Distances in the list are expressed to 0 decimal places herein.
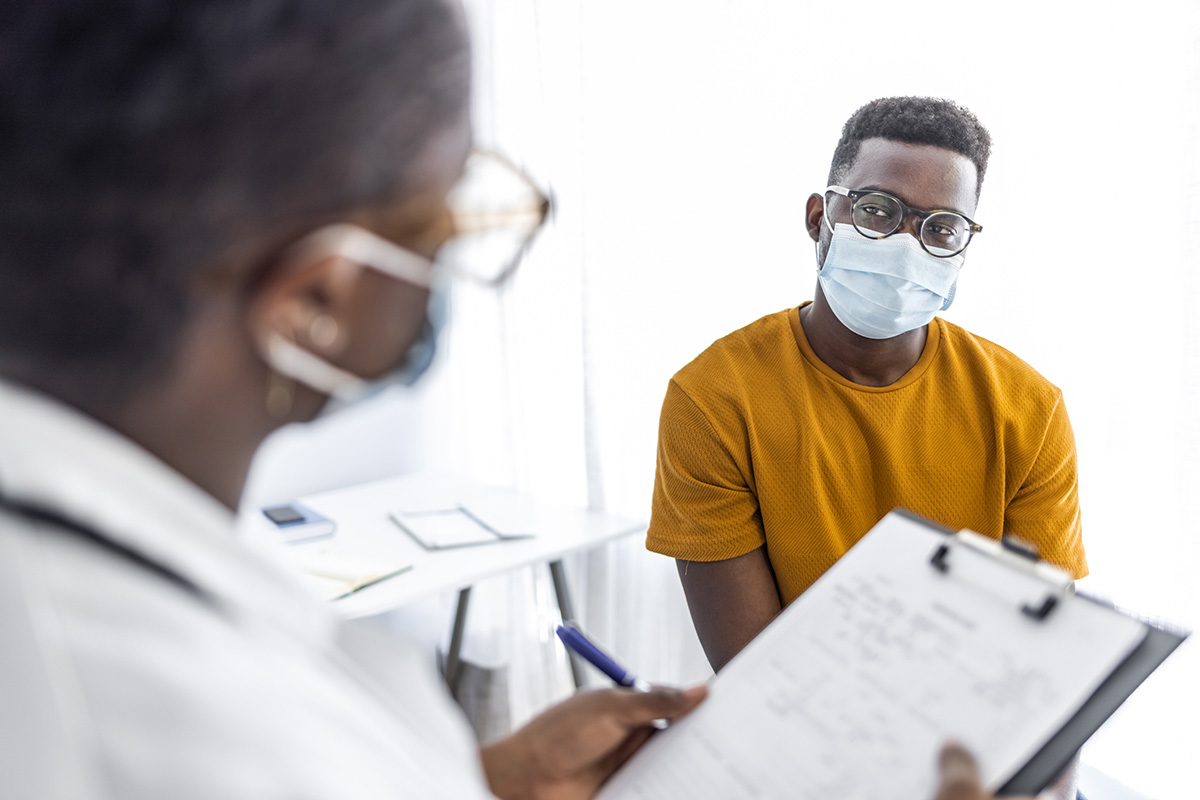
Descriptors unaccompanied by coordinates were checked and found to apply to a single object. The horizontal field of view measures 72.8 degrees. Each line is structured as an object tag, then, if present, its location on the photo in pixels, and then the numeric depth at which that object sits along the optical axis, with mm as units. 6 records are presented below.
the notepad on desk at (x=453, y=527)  1673
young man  1135
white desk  1464
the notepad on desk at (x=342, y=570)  1419
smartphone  1675
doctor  316
